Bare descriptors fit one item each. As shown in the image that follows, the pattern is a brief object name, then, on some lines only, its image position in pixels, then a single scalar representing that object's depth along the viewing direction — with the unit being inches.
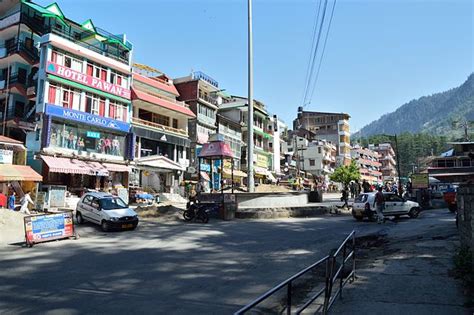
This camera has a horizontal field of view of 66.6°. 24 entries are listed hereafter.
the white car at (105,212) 638.5
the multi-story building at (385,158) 5072.3
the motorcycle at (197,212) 762.8
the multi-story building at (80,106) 1116.5
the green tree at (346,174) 2637.8
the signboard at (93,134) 1239.2
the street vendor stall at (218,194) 825.5
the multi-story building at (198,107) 1774.1
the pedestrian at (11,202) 879.1
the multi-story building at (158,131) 1466.5
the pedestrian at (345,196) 1055.6
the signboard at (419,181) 1176.8
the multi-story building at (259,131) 2107.3
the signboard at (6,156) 972.1
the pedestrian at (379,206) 722.2
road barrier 156.6
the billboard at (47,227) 494.3
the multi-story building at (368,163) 4072.3
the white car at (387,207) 764.1
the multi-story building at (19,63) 1196.5
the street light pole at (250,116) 926.4
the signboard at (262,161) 2289.1
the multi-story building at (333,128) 3663.9
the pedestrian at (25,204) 804.7
